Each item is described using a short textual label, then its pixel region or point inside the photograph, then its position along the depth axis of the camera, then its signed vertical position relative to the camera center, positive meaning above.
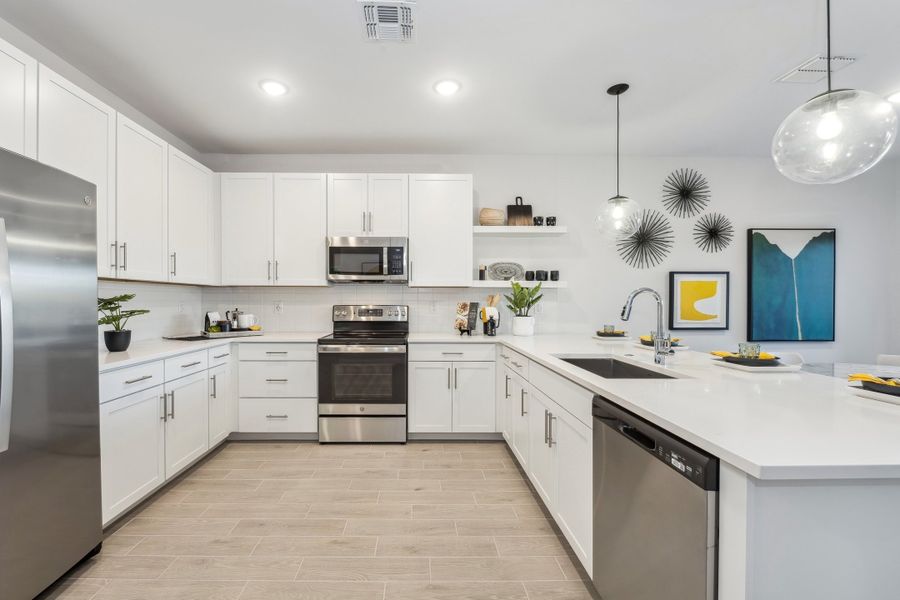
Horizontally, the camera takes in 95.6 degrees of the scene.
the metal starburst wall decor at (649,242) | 4.04 +0.55
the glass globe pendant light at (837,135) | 1.42 +0.59
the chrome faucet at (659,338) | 2.10 -0.21
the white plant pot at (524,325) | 3.69 -0.26
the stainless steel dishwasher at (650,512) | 0.95 -0.60
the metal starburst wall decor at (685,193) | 4.03 +1.03
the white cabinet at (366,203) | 3.65 +0.83
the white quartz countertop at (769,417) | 0.82 -0.33
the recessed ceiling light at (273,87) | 2.60 +1.36
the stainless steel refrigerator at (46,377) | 1.42 -0.31
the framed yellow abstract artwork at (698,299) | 4.00 -0.02
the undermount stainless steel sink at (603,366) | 2.44 -0.42
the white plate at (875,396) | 1.29 -0.32
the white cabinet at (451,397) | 3.43 -0.85
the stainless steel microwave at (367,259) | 3.60 +0.33
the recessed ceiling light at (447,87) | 2.58 +1.35
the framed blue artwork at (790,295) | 3.97 +0.03
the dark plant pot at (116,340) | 2.44 -0.27
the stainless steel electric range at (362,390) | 3.36 -0.78
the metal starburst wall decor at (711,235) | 4.03 +0.65
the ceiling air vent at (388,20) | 1.86 +1.33
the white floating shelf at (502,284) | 3.79 +0.12
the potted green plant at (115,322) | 2.39 -0.16
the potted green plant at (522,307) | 3.68 -0.09
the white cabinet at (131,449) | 2.01 -0.83
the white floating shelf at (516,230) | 3.75 +0.62
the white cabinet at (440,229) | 3.66 +0.61
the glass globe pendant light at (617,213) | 2.67 +0.56
